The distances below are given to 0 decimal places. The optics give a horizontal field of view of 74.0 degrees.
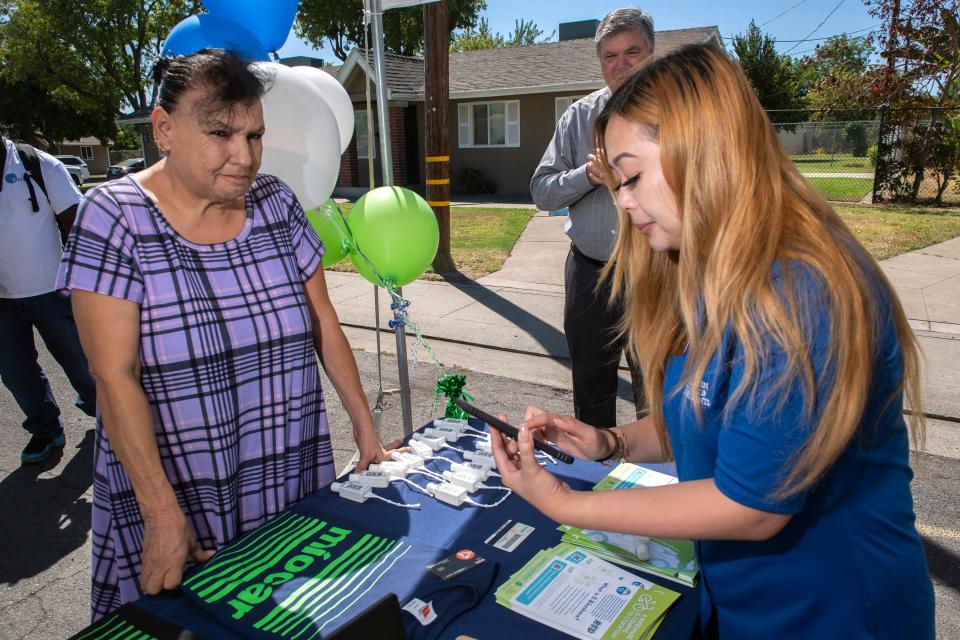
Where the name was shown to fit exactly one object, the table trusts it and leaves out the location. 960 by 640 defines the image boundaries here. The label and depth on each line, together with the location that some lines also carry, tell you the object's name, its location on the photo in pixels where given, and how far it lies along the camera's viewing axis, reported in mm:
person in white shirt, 3451
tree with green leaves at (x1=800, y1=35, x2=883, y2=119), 14984
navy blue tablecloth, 1254
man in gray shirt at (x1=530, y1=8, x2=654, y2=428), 2986
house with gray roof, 16969
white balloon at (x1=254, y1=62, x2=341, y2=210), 2131
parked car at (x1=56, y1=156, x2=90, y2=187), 28375
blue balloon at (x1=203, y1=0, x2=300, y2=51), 2041
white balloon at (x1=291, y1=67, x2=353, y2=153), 2406
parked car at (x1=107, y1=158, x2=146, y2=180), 26045
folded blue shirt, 1263
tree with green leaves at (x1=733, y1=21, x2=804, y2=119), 29797
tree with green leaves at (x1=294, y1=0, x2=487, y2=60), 31484
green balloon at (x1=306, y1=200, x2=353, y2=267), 2477
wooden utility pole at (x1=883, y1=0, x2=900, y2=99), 13648
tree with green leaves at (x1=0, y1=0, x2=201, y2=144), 28344
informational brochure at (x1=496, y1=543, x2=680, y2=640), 1237
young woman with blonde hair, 938
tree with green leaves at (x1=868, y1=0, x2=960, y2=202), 12234
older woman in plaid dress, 1476
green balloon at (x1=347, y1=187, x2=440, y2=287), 2402
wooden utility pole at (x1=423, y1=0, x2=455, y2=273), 7102
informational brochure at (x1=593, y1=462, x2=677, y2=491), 1771
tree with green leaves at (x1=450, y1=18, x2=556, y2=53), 47250
